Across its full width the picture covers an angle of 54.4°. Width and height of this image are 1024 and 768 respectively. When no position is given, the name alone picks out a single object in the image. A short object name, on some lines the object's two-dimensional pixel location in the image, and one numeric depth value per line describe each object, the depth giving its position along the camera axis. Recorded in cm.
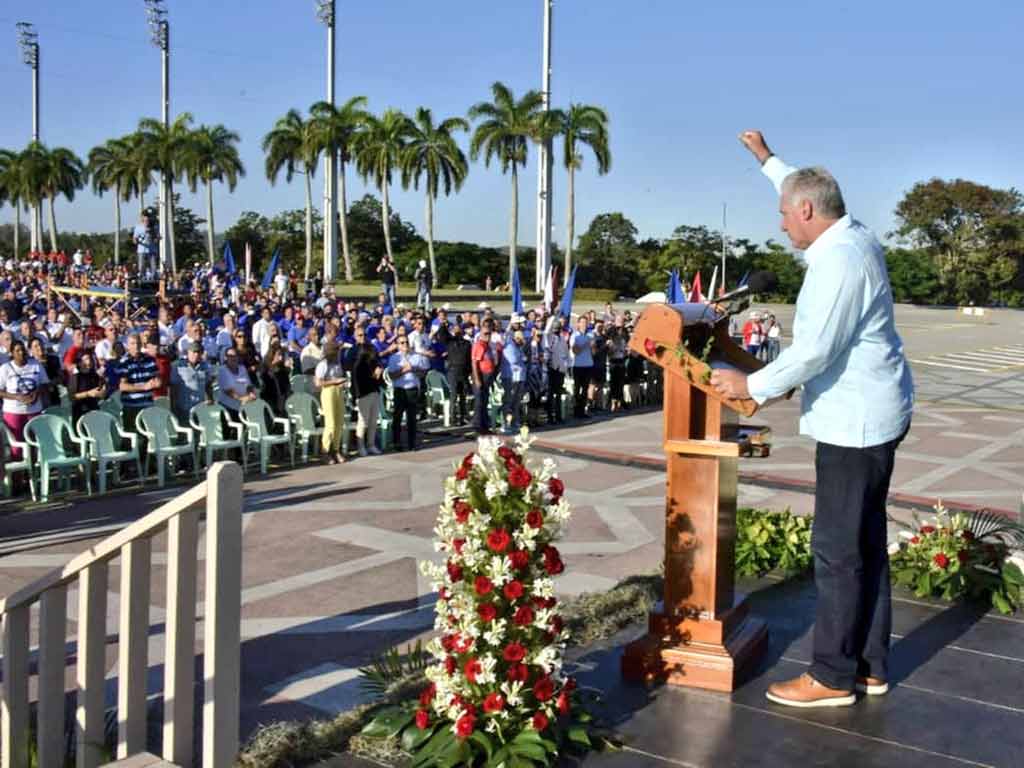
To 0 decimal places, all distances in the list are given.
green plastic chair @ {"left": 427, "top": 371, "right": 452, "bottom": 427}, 1620
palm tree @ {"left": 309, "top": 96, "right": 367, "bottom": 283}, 5041
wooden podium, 439
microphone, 382
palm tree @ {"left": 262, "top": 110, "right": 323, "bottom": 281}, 5391
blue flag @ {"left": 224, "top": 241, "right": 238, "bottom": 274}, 2972
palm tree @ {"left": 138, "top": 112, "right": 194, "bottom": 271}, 5338
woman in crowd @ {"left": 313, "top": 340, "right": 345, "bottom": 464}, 1265
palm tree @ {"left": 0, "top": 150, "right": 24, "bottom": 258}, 6838
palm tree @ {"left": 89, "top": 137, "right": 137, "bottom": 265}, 6562
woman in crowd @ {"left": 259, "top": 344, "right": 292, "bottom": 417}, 1316
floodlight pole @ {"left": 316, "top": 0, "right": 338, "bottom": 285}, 4581
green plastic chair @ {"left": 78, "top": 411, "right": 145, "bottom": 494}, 1048
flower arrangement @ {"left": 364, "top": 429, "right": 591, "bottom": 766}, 368
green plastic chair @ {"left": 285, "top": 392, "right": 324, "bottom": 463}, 1266
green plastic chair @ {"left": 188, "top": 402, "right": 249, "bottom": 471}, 1153
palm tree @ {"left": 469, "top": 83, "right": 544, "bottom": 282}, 4762
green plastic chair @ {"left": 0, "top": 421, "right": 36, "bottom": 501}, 1012
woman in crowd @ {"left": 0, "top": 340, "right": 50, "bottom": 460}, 1034
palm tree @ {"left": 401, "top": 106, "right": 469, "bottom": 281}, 5281
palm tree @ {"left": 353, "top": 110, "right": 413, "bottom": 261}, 5262
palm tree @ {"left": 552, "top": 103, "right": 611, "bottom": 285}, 4653
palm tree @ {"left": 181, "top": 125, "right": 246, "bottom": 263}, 5450
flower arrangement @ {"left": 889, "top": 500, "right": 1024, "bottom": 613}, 583
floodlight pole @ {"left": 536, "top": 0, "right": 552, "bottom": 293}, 3897
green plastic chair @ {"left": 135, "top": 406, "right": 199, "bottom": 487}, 1099
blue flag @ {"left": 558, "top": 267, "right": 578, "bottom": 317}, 1969
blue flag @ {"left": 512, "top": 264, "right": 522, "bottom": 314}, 2035
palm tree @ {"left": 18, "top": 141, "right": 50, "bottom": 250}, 6631
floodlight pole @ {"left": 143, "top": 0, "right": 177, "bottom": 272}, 4812
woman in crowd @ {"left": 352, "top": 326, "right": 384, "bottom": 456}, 1310
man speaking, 384
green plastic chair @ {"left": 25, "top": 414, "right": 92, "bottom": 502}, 1013
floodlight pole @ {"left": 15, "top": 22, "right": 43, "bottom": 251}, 5691
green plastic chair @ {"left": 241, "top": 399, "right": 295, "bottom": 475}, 1189
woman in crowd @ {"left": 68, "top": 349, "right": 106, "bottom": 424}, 1112
